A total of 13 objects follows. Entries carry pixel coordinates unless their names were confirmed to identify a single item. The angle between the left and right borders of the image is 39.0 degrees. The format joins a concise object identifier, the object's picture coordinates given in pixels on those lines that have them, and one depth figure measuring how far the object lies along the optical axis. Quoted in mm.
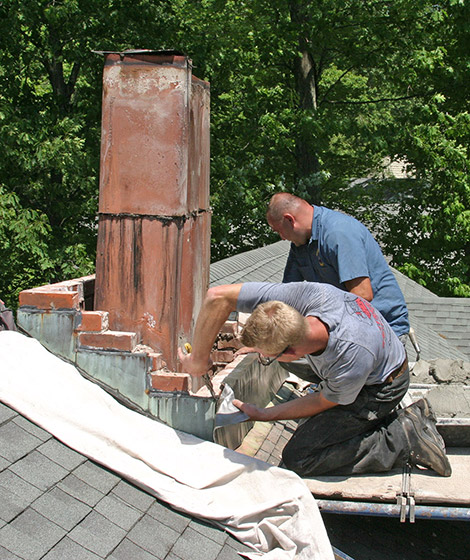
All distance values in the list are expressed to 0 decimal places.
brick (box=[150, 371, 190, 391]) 3689
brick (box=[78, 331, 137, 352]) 3768
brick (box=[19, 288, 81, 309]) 3742
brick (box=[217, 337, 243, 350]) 4961
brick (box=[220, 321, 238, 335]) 4953
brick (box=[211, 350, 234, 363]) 4887
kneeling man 3343
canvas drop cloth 3229
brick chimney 3818
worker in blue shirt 4285
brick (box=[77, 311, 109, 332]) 3768
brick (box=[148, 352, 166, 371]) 3779
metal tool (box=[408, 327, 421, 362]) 6661
